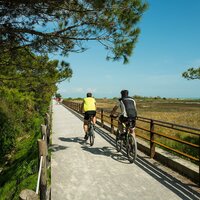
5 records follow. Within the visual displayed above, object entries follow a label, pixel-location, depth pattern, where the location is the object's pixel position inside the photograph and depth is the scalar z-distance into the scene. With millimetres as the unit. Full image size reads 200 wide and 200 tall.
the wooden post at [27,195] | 3406
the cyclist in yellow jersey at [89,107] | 10812
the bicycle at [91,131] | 10625
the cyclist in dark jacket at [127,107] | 8281
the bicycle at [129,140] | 7960
